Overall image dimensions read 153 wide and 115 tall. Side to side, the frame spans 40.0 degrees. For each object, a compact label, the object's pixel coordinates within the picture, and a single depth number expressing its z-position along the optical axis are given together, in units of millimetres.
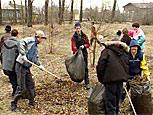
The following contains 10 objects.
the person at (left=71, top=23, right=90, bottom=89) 4961
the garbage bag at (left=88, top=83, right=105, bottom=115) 3322
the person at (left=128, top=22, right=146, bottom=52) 5242
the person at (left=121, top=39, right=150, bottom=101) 3669
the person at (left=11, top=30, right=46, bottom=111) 3807
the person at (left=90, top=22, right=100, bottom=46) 6346
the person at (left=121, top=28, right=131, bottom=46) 5406
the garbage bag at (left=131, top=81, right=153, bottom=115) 3598
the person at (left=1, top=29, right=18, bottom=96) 4207
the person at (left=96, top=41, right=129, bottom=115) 2945
